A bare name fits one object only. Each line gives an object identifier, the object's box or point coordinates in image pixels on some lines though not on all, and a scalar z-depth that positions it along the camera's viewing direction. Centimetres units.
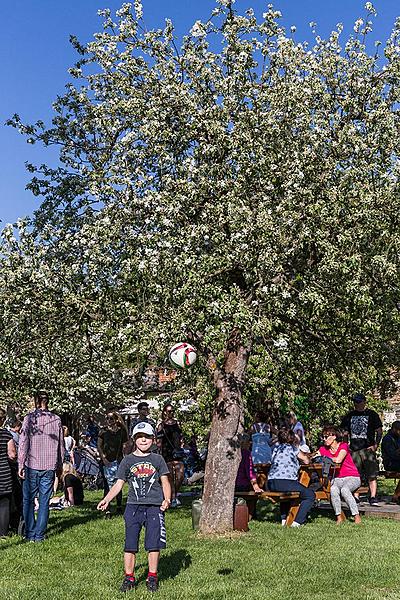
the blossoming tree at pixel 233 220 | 1074
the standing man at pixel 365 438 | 1469
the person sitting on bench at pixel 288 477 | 1250
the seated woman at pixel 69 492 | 1642
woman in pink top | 1284
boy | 809
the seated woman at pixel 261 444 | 1552
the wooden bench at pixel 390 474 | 1448
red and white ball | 1099
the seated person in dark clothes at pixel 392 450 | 1529
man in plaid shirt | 1148
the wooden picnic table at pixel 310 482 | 1255
